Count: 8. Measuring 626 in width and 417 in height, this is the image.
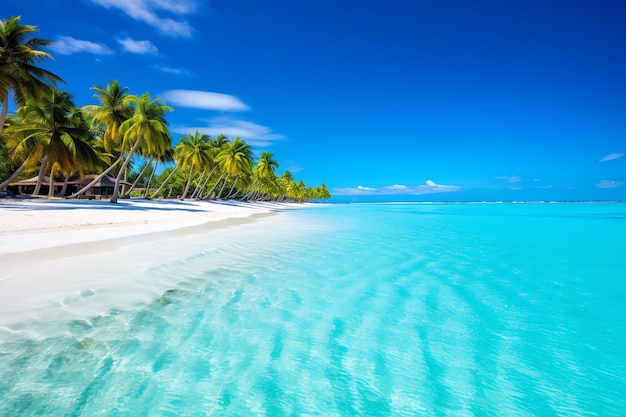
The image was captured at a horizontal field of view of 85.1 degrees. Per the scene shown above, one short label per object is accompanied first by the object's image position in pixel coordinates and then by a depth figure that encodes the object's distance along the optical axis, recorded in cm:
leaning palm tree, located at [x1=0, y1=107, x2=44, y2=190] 2355
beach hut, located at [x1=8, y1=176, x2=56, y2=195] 3963
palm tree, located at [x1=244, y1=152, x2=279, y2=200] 6147
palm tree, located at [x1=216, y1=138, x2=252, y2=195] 4706
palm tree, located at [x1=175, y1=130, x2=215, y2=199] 4291
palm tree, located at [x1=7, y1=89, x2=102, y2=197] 2366
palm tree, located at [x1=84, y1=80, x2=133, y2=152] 2966
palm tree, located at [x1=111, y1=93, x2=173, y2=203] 2752
